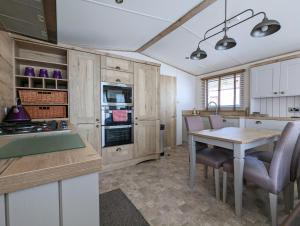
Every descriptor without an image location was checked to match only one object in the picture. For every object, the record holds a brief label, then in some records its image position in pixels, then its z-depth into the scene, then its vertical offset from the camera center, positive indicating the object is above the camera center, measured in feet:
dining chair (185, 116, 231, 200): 5.92 -1.93
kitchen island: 1.53 -0.90
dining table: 5.02 -1.17
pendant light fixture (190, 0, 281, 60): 4.53 +2.51
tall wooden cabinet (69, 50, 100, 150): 7.86 +0.89
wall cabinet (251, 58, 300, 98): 8.99 +1.96
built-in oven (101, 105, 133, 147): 8.73 -0.87
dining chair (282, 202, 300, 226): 2.20 -1.59
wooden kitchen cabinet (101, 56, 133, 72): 8.63 +2.74
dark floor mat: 4.88 -3.55
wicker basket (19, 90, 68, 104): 6.67 +0.63
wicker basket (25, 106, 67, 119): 6.96 -0.08
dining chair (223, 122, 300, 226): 4.31 -1.77
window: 12.36 +1.71
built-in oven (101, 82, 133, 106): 8.68 +0.97
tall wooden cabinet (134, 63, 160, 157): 9.74 +0.07
